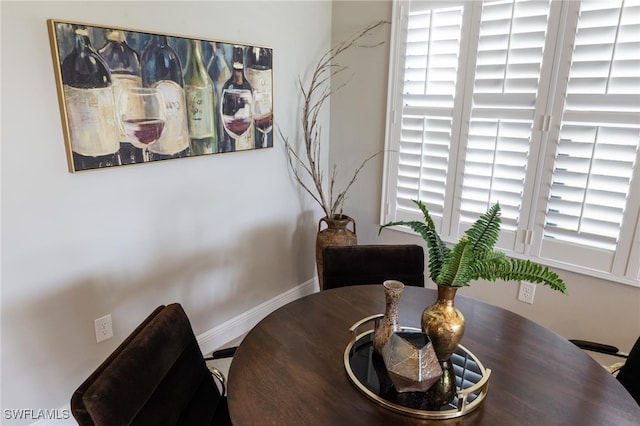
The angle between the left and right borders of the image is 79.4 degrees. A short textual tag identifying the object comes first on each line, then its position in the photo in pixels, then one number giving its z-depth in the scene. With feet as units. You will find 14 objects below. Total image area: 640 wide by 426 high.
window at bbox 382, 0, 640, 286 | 5.90
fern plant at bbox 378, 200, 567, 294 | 3.23
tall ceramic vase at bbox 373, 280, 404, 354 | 3.65
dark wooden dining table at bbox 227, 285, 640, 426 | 3.18
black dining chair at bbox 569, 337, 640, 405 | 4.20
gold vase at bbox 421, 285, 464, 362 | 3.58
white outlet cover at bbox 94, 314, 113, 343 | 5.80
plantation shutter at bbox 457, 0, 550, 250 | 6.37
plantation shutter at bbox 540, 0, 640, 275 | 5.70
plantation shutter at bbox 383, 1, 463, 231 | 7.20
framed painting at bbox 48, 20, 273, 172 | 4.89
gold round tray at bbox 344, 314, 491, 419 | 3.22
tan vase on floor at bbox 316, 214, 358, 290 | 8.08
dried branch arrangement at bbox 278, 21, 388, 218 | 8.36
